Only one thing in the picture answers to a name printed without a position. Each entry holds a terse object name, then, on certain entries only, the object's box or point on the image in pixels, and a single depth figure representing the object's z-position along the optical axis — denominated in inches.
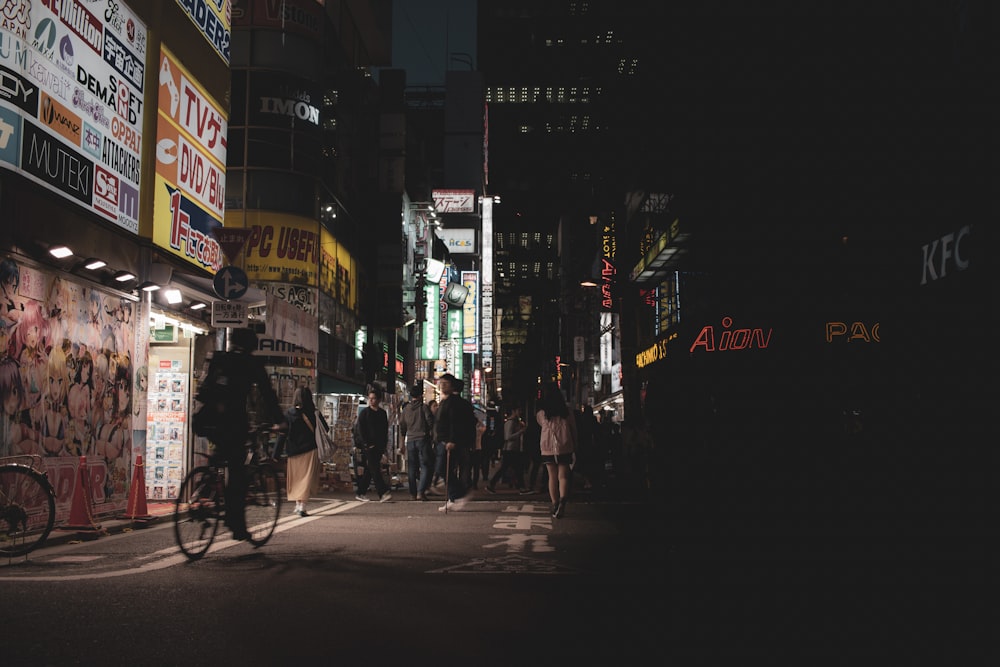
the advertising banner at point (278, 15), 1039.6
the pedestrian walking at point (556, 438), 534.3
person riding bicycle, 316.2
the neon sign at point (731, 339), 1049.5
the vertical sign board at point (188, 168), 602.9
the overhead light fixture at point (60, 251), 440.4
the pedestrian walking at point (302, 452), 524.7
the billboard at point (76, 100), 410.6
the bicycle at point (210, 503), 308.2
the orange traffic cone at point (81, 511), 394.0
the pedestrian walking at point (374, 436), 654.5
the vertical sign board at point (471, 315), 2495.1
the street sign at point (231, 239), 551.5
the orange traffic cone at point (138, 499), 454.9
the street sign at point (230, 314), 535.5
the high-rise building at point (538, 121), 5915.4
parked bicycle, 309.0
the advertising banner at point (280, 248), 1033.5
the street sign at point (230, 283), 541.3
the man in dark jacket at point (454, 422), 601.9
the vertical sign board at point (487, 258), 3260.3
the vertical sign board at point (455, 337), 2319.1
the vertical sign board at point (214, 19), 669.9
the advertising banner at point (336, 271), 1135.1
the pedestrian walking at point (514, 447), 810.2
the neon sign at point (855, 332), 890.7
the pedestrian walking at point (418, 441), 639.8
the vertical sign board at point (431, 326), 1952.5
